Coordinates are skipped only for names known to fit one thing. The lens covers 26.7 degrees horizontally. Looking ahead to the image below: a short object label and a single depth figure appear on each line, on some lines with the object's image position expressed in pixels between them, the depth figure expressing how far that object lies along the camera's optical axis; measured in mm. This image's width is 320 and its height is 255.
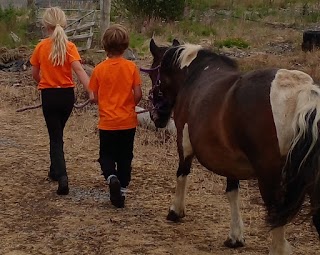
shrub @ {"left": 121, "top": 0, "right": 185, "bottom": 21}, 21531
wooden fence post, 15203
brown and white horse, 4082
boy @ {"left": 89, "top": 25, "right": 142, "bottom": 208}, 5785
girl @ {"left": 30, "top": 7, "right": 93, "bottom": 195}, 6094
